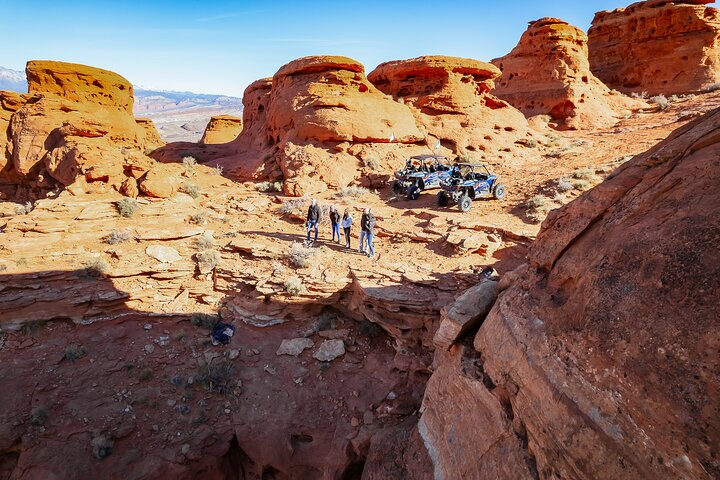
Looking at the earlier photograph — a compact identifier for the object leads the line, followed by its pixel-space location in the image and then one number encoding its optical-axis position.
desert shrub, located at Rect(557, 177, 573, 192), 12.17
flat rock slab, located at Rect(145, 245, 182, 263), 9.70
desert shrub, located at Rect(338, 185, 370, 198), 14.79
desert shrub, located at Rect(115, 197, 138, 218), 11.39
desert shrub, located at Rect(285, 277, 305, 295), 8.66
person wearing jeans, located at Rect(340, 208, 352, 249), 10.24
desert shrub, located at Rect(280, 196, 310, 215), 13.11
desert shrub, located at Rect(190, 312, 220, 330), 9.01
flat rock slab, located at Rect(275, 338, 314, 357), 8.39
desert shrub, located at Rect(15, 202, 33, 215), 12.16
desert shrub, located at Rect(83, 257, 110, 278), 8.98
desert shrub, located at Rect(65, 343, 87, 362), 7.88
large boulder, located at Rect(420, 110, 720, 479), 2.58
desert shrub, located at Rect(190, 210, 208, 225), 11.88
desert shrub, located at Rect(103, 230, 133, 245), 10.10
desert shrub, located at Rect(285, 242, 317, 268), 9.38
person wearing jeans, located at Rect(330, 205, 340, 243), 10.64
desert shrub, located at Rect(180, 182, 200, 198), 14.13
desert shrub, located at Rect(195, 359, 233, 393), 7.72
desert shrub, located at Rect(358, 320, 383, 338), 8.71
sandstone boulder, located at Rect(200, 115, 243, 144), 30.00
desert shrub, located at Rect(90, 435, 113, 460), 6.46
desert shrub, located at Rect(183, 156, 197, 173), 16.85
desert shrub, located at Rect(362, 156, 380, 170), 16.38
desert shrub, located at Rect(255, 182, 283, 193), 15.70
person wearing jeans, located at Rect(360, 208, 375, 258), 9.61
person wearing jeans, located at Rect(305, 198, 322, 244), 10.50
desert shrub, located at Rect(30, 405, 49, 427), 6.73
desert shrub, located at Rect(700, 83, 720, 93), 22.43
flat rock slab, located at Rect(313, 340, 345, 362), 8.17
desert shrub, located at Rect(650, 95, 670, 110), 22.20
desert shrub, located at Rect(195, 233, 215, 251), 10.38
